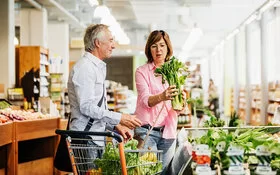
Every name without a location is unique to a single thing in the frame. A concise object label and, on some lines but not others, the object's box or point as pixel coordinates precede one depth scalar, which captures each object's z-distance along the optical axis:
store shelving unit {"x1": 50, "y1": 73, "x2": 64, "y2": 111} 13.17
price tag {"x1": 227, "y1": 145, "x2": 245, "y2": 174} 2.21
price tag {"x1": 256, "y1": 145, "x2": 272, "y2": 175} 2.23
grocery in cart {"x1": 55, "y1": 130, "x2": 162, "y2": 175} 2.76
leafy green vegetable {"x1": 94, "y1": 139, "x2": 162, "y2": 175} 2.79
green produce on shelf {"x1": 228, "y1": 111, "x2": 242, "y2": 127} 6.43
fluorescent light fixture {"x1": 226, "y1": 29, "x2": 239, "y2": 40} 21.33
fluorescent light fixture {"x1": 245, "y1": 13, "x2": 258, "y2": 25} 16.36
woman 3.75
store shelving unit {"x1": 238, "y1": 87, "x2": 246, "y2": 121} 21.20
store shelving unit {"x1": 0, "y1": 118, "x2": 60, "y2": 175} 5.77
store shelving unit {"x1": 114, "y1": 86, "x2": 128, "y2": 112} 15.72
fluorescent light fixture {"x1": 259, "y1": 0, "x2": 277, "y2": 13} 13.69
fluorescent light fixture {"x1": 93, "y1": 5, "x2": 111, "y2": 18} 9.20
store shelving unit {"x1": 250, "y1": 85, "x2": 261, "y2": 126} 17.20
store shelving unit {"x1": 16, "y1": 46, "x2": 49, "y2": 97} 11.86
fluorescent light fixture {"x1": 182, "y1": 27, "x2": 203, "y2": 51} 15.62
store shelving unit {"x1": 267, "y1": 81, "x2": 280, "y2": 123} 14.02
